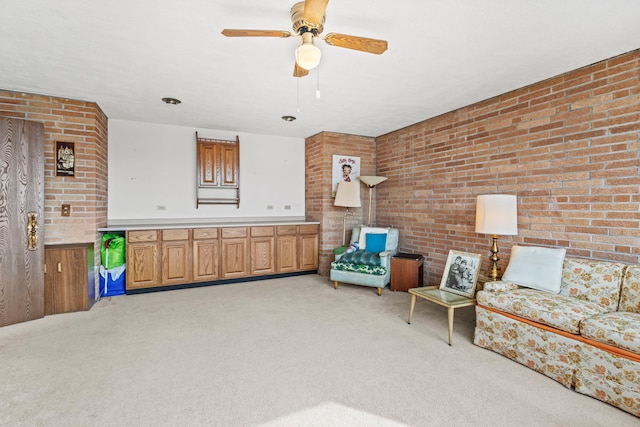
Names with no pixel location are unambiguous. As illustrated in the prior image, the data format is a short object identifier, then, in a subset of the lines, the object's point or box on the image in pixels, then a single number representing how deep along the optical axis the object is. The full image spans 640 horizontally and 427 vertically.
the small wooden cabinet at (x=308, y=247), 5.23
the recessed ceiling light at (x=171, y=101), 3.66
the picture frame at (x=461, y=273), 3.10
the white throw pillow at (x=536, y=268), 2.64
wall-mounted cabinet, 4.90
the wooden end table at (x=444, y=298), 2.74
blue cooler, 4.08
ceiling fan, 1.81
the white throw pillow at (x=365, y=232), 4.77
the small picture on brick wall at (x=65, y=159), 3.58
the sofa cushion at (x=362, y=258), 4.30
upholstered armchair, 4.23
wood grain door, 3.15
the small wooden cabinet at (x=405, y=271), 4.23
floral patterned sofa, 1.87
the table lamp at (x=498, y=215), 3.00
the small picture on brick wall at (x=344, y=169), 5.32
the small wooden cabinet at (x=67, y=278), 3.45
